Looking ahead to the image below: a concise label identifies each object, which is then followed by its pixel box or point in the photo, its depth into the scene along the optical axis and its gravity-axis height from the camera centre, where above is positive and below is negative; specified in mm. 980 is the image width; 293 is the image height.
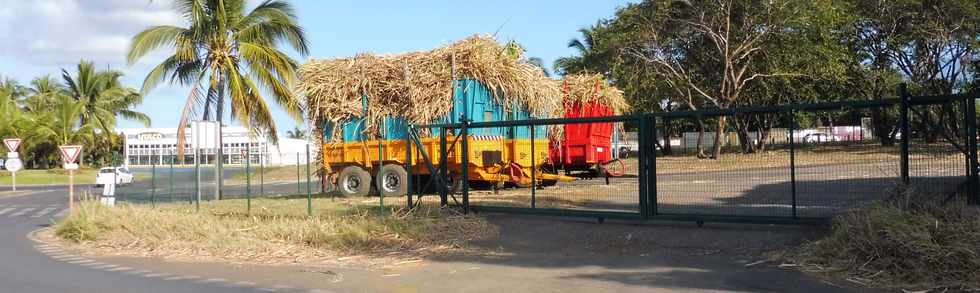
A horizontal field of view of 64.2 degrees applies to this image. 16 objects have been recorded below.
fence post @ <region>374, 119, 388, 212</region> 17047 +450
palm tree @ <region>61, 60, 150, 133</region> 57459 +4917
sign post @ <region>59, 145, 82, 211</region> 16375 +138
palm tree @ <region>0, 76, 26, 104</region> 63791 +6027
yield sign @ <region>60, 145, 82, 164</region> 16375 +169
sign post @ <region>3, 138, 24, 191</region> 29330 -26
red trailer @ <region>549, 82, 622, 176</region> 17703 +98
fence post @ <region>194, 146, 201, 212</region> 16331 -337
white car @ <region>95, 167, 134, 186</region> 37319 -822
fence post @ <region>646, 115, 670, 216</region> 10664 -246
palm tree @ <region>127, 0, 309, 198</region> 20766 +2839
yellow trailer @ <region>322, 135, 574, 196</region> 15859 -136
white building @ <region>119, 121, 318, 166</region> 63031 +1411
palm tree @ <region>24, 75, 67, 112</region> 60888 +5352
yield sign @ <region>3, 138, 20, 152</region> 24200 +575
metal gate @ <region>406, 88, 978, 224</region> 9234 -202
